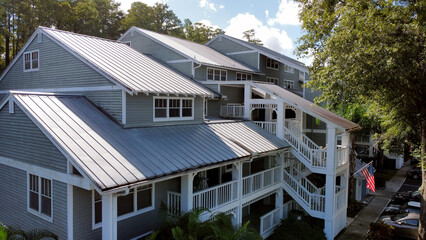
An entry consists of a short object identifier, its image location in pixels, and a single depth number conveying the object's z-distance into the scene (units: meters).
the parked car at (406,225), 19.27
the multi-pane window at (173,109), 15.74
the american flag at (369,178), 23.16
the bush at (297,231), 17.14
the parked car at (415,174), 35.81
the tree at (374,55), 14.16
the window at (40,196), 11.83
